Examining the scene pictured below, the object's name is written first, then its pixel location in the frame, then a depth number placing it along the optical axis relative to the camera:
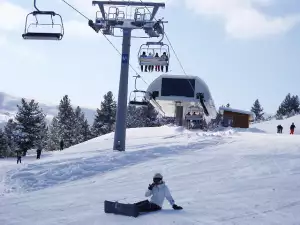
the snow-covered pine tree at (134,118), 90.73
